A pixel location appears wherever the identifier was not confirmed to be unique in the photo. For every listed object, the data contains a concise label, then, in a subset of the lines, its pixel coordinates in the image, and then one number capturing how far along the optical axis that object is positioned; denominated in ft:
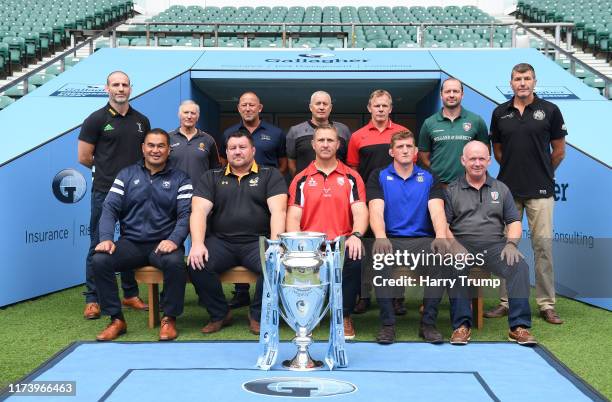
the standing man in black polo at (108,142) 18.40
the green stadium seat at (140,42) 40.88
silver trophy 13.76
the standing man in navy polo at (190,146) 19.26
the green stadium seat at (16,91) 37.14
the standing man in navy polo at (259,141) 19.97
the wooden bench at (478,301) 16.06
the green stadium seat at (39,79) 37.24
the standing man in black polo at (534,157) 17.87
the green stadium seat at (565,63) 37.59
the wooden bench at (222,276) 17.01
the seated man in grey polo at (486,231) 15.96
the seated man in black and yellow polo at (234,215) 16.90
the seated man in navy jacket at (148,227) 16.65
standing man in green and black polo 18.03
